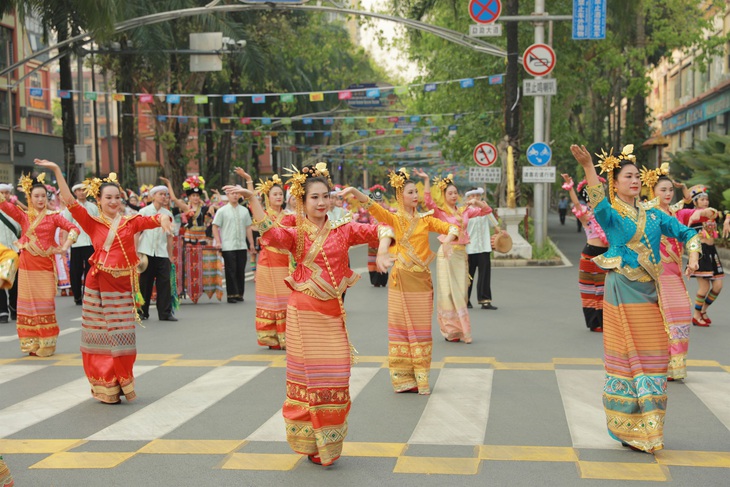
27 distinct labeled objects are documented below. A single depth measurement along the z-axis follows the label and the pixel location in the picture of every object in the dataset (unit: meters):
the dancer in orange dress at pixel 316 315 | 6.51
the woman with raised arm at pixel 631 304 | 6.75
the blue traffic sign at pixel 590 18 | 23.69
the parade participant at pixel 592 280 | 12.38
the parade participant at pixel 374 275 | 19.68
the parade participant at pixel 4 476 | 5.39
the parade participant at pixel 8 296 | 14.72
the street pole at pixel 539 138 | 24.55
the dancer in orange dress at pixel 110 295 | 8.76
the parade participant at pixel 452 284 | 11.94
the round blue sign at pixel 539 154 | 24.44
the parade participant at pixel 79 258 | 16.89
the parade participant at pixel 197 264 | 17.38
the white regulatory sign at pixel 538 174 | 24.44
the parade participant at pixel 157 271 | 14.82
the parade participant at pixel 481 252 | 15.09
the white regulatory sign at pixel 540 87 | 24.16
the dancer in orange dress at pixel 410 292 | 9.09
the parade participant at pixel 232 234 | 16.67
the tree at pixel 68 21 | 18.02
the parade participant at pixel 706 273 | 12.96
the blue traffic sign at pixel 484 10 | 22.17
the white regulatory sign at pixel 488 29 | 22.16
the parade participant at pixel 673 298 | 9.14
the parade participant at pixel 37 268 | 11.51
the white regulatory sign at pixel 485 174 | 25.58
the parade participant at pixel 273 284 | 12.02
